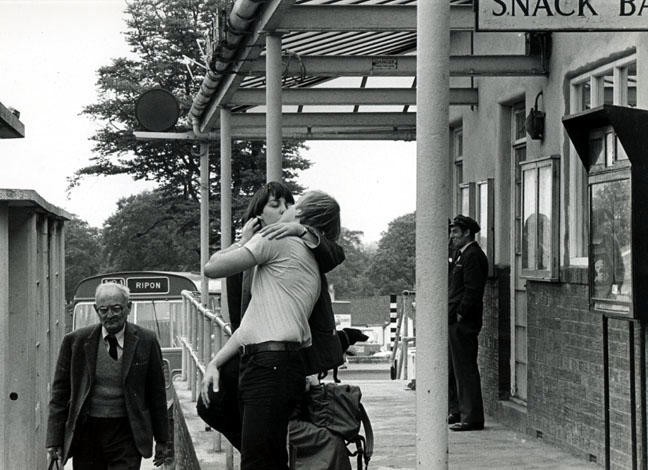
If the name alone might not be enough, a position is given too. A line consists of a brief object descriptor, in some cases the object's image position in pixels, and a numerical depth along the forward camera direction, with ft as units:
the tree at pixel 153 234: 138.10
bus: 84.12
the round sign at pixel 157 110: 53.01
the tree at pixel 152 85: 139.64
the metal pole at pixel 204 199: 57.21
